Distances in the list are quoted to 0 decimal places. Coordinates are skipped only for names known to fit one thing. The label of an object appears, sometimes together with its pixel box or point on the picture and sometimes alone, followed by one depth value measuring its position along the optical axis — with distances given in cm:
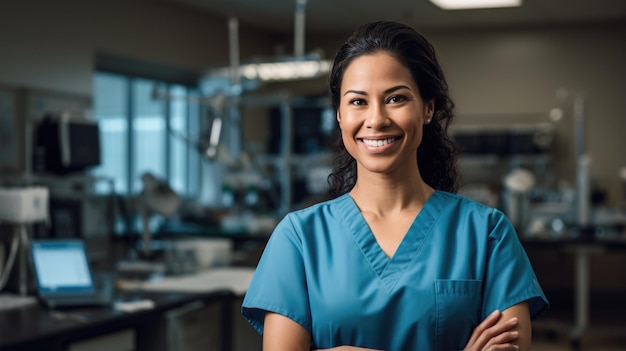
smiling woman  126
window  651
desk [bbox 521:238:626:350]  548
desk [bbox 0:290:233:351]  258
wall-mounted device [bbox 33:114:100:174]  393
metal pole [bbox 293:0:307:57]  414
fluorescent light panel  675
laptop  310
